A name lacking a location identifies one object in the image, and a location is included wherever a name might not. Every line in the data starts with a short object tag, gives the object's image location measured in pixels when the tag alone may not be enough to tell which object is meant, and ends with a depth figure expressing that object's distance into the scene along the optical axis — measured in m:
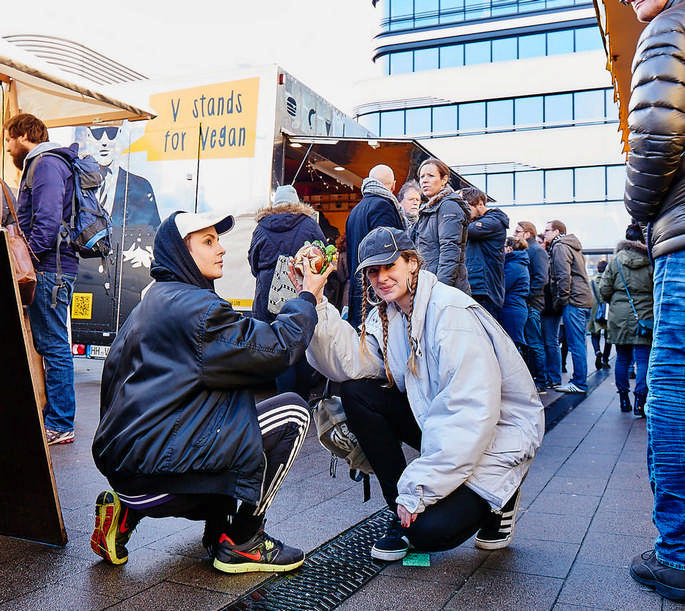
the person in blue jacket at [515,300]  7.62
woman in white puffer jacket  2.60
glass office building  28.27
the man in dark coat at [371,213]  5.51
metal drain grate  2.45
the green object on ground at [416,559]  2.84
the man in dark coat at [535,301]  8.46
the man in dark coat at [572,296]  8.33
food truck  6.98
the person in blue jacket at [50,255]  4.74
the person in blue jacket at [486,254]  6.52
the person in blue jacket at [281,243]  5.54
